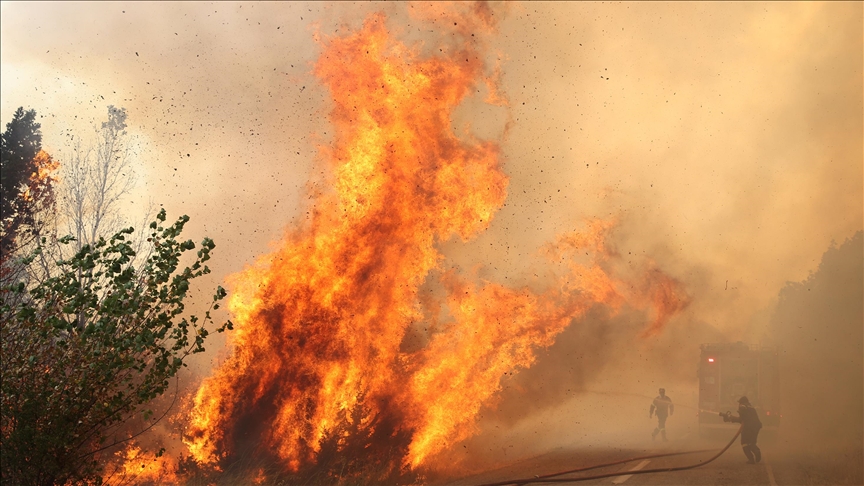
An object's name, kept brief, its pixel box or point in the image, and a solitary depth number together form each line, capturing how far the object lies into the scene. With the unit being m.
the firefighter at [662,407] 25.47
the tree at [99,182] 22.64
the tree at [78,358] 8.41
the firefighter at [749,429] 17.83
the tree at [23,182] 23.34
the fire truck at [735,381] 23.91
